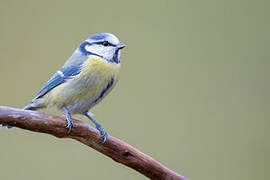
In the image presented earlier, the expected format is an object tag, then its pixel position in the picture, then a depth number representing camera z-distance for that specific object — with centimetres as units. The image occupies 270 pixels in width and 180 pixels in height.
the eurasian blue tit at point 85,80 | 397
